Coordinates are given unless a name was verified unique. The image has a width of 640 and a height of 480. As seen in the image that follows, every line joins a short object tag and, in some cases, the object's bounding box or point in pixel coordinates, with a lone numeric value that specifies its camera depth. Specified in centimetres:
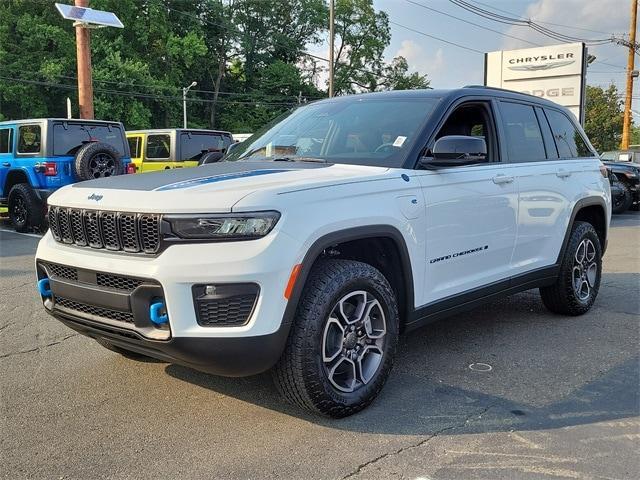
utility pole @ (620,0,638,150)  3156
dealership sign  1867
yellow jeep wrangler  1372
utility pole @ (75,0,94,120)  1509
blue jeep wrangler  1068
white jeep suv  285
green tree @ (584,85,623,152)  5444
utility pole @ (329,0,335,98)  2648
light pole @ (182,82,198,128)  4289
